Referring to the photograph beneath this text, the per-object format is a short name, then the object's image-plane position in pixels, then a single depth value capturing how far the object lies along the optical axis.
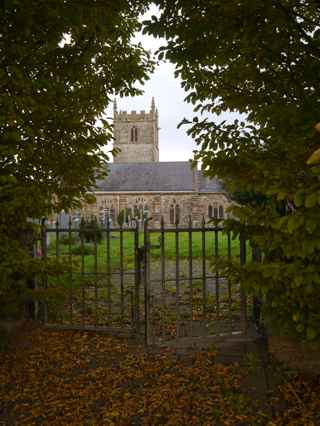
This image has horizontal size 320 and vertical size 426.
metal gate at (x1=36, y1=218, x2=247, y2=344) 4.94
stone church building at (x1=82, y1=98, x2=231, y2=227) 43.22
